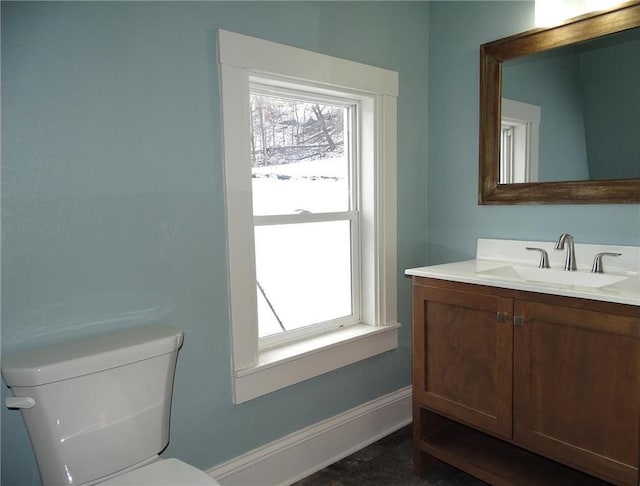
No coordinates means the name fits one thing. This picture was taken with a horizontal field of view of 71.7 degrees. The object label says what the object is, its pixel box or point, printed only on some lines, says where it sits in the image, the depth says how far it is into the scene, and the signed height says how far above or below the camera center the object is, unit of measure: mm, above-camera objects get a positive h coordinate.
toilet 1208 -569
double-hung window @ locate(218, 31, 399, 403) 1735 -14
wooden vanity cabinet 1364 -643
